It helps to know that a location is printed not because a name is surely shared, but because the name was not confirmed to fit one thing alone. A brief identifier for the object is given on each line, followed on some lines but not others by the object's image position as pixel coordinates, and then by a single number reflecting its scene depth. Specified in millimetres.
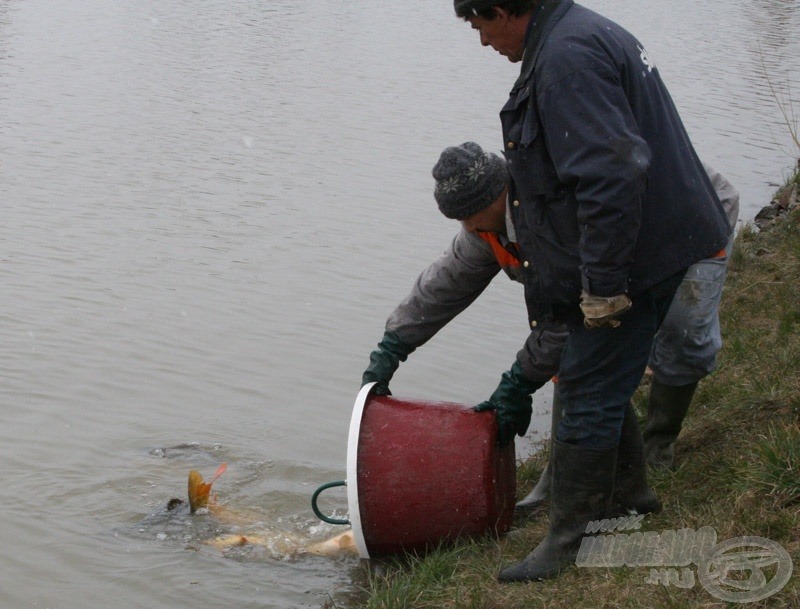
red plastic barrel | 8625
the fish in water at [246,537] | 10359
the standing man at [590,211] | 6723
